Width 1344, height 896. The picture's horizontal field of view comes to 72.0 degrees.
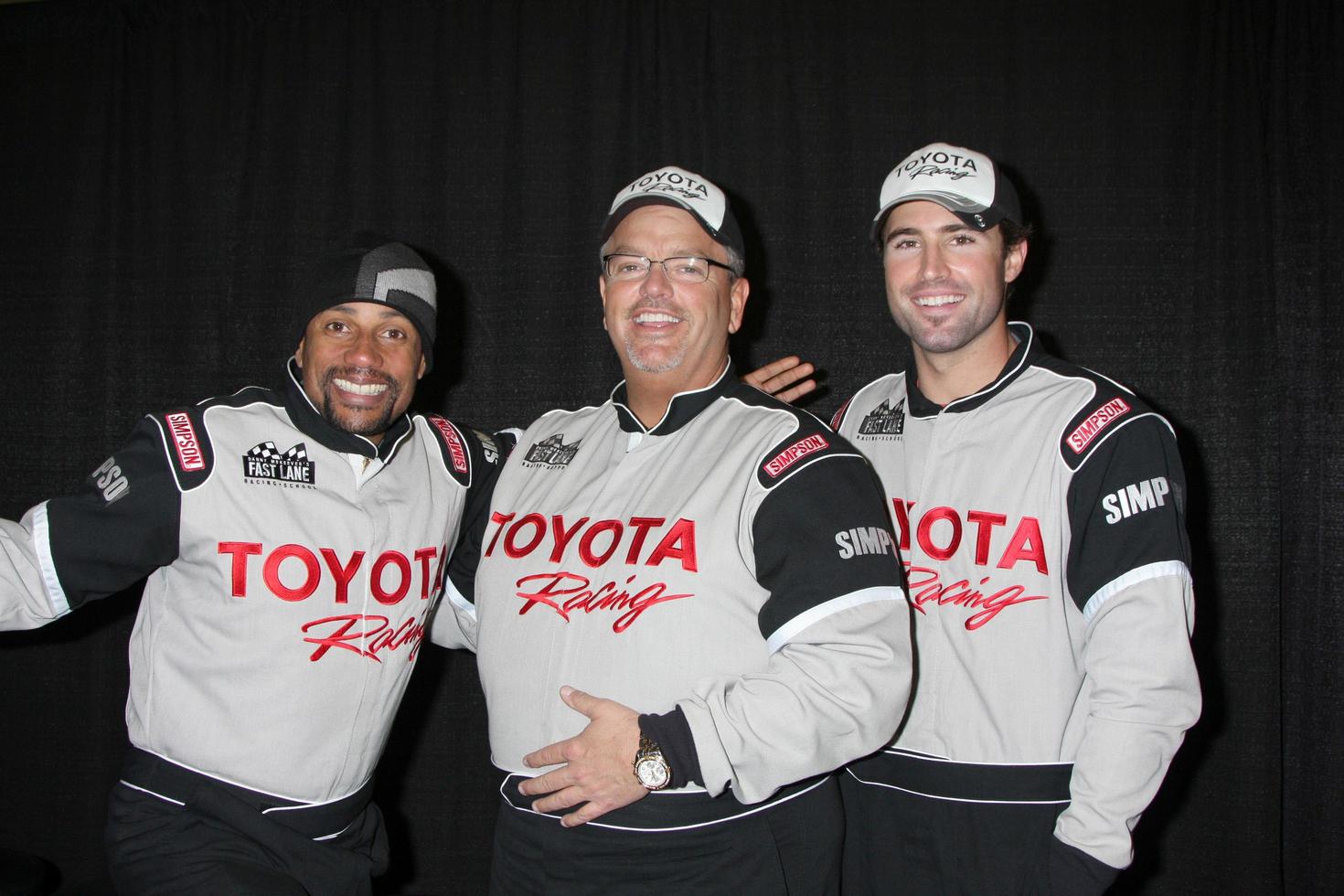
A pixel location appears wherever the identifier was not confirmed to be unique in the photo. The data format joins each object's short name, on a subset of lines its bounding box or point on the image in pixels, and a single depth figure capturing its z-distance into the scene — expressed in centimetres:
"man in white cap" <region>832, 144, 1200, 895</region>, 133
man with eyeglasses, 128
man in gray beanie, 151
